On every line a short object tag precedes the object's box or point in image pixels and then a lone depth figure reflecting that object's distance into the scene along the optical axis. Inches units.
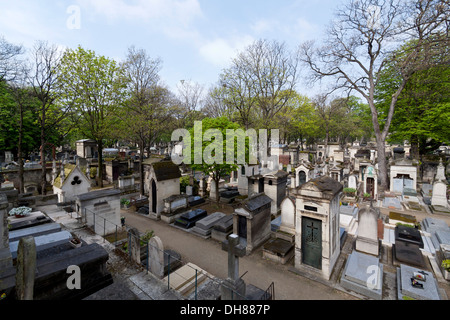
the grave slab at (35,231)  310.2
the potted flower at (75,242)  270.6
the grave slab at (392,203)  598.5
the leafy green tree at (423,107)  805.2
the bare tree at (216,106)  1109.1
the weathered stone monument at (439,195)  581.3
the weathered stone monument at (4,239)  227.3
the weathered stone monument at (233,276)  207.0
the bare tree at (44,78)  578.9
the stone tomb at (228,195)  682.9
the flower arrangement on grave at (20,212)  382.6
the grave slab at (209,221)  465.7
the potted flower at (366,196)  655.1
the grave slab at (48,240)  263.1
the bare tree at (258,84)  961.5
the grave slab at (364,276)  263.7
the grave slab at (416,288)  246.4
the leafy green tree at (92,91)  705.6
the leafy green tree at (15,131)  901.8
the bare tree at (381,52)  534.6
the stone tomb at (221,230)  431.5
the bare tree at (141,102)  694.5
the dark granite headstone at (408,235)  372.2
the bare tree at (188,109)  1315.2
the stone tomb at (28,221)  343.3
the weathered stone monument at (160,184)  546.3
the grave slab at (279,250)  348.2
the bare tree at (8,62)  549.1
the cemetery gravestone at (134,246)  288.1
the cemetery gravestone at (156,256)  276.4
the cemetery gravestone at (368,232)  356.5
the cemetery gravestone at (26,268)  142.1
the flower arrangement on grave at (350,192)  663.1
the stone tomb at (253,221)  390.6
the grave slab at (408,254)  322.7
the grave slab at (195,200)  643.1
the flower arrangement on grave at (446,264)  295.0
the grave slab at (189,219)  496.7
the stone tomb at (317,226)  300.4
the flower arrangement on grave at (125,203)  633.6
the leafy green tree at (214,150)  580.7
